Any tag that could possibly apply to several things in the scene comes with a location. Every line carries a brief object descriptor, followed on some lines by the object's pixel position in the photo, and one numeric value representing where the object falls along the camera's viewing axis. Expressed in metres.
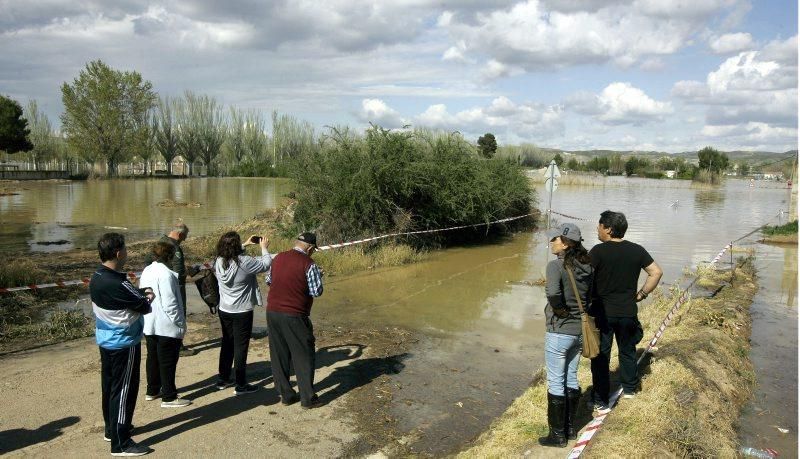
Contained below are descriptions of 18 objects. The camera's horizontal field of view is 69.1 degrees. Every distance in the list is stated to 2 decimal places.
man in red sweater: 5.60
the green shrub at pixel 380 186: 15.76
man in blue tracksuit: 4.44
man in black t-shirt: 5.36
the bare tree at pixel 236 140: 98.38
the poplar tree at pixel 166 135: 88.88
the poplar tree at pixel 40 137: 84.94
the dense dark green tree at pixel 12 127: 53.31
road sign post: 21.66
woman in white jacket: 5.43
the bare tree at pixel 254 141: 99.12
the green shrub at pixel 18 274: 10.27
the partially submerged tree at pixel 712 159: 96.88
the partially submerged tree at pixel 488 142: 52.33
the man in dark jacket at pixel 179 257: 6.87
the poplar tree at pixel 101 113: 71.44
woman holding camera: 5.96
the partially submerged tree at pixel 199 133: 92.00
